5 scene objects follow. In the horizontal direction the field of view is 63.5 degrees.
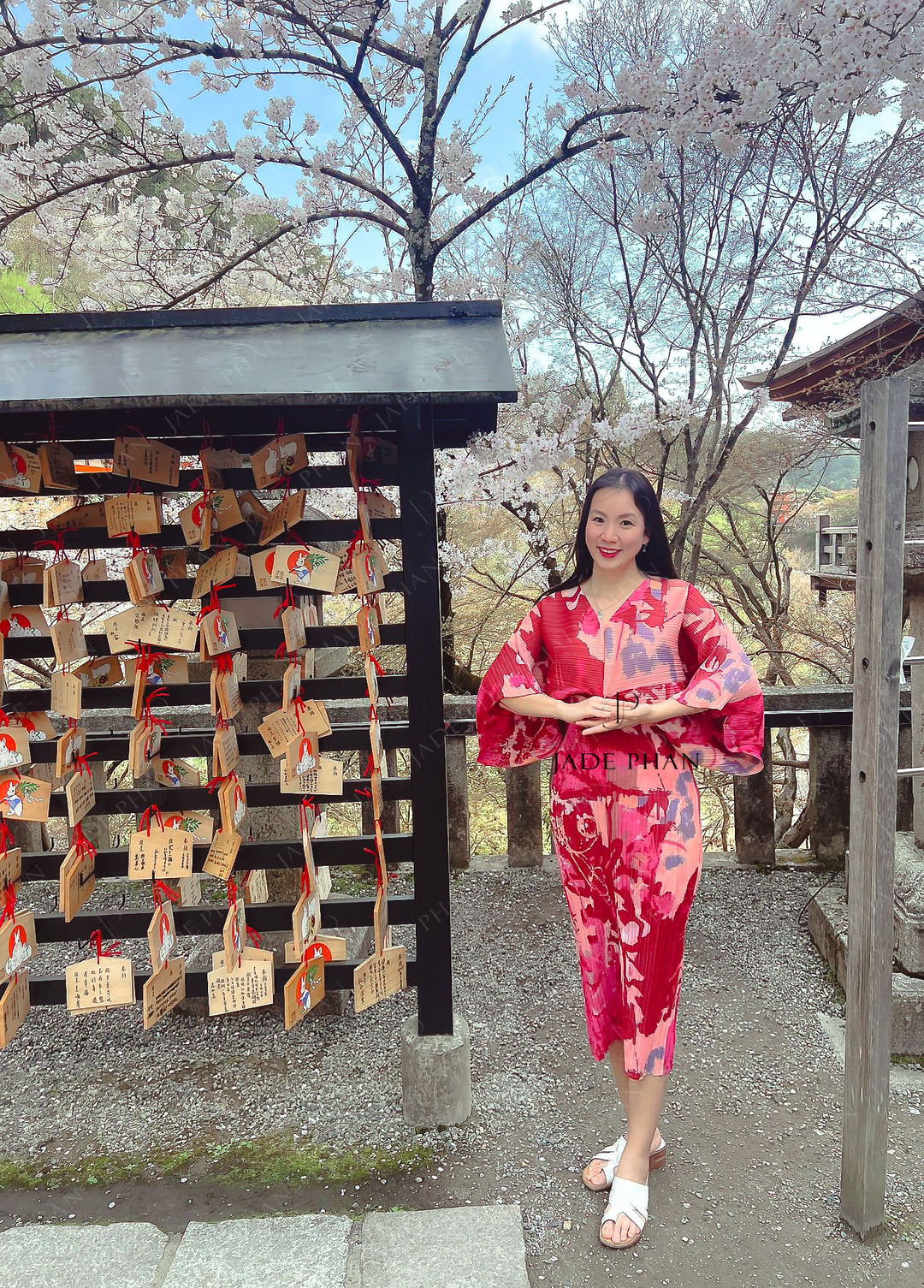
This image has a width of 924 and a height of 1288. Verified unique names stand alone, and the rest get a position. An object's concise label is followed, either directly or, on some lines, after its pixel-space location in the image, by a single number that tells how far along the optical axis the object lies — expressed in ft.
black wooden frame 7.55
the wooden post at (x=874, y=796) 6.20
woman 6.80
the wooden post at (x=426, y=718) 7.48
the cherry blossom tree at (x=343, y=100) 13.29
